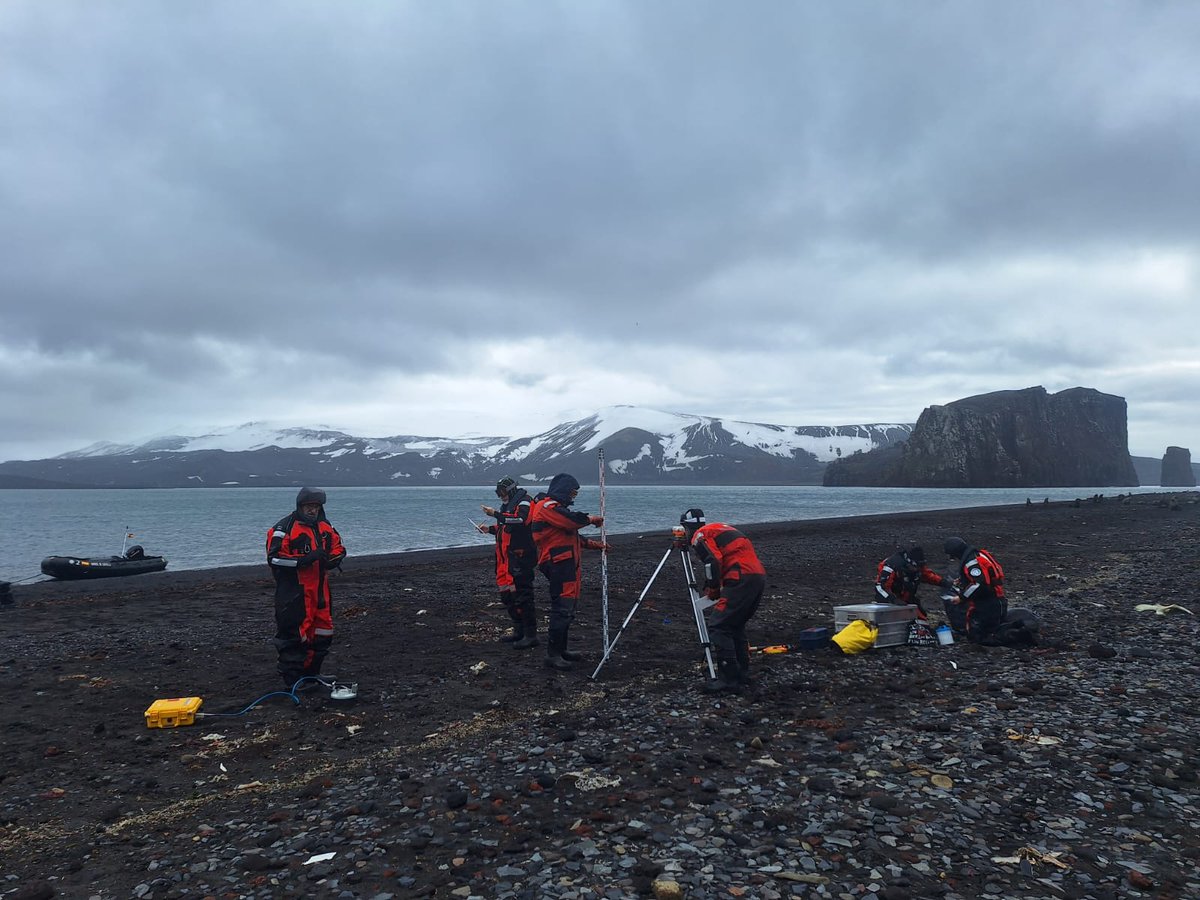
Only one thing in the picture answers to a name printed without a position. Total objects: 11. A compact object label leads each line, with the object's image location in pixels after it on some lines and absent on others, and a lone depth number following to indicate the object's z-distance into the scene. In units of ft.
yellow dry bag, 37.11
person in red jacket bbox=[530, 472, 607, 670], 35.86
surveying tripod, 32.04
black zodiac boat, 98.78
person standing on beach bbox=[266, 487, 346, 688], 29.81
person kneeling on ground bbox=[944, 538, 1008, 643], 37.78
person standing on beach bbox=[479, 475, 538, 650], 39.68
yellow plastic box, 28.30
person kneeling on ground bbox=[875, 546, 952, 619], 39.11
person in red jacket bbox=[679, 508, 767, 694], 30.53
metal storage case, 37.32
